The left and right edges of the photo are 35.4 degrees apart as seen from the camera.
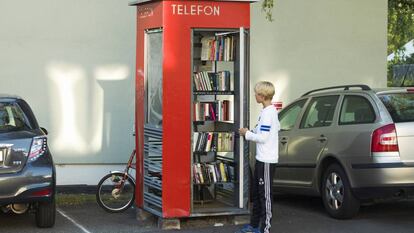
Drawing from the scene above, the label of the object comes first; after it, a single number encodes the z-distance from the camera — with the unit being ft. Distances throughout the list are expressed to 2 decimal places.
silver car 24.53
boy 22.93
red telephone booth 24.97
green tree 54.54
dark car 23.41
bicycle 29.27
